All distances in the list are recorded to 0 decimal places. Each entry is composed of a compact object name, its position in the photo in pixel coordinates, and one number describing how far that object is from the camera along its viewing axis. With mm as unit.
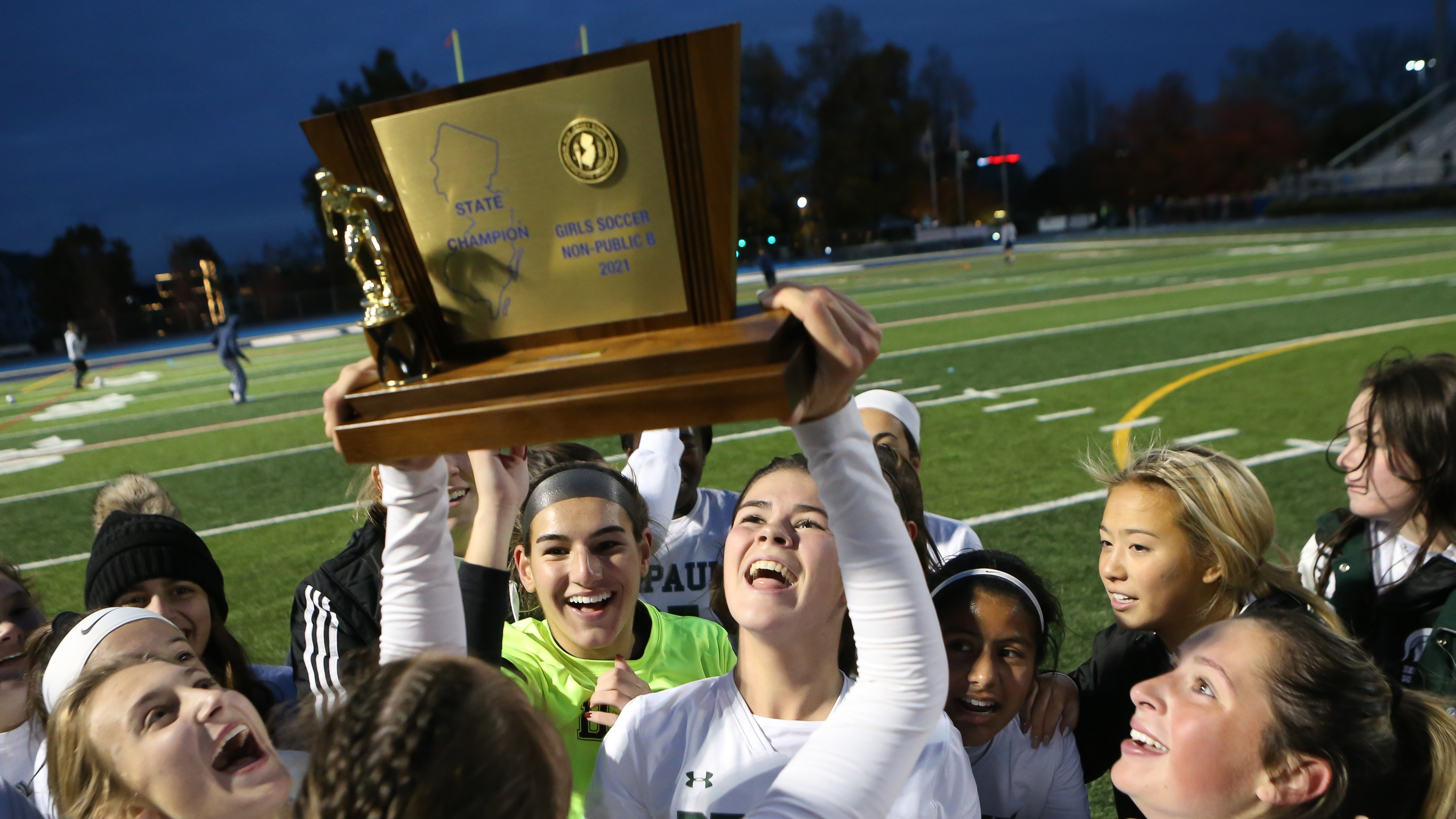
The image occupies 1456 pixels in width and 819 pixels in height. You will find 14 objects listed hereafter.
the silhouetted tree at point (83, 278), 51969
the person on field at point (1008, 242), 37031
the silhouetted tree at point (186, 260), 56406
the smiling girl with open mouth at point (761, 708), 1942
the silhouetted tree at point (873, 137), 72250
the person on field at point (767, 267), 31766
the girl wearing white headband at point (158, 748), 1694
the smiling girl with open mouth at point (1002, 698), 2445
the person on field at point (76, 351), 26094
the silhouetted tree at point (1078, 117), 91625
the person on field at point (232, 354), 17500
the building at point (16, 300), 50531
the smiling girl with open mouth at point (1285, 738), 1896
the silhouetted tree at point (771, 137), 70750
